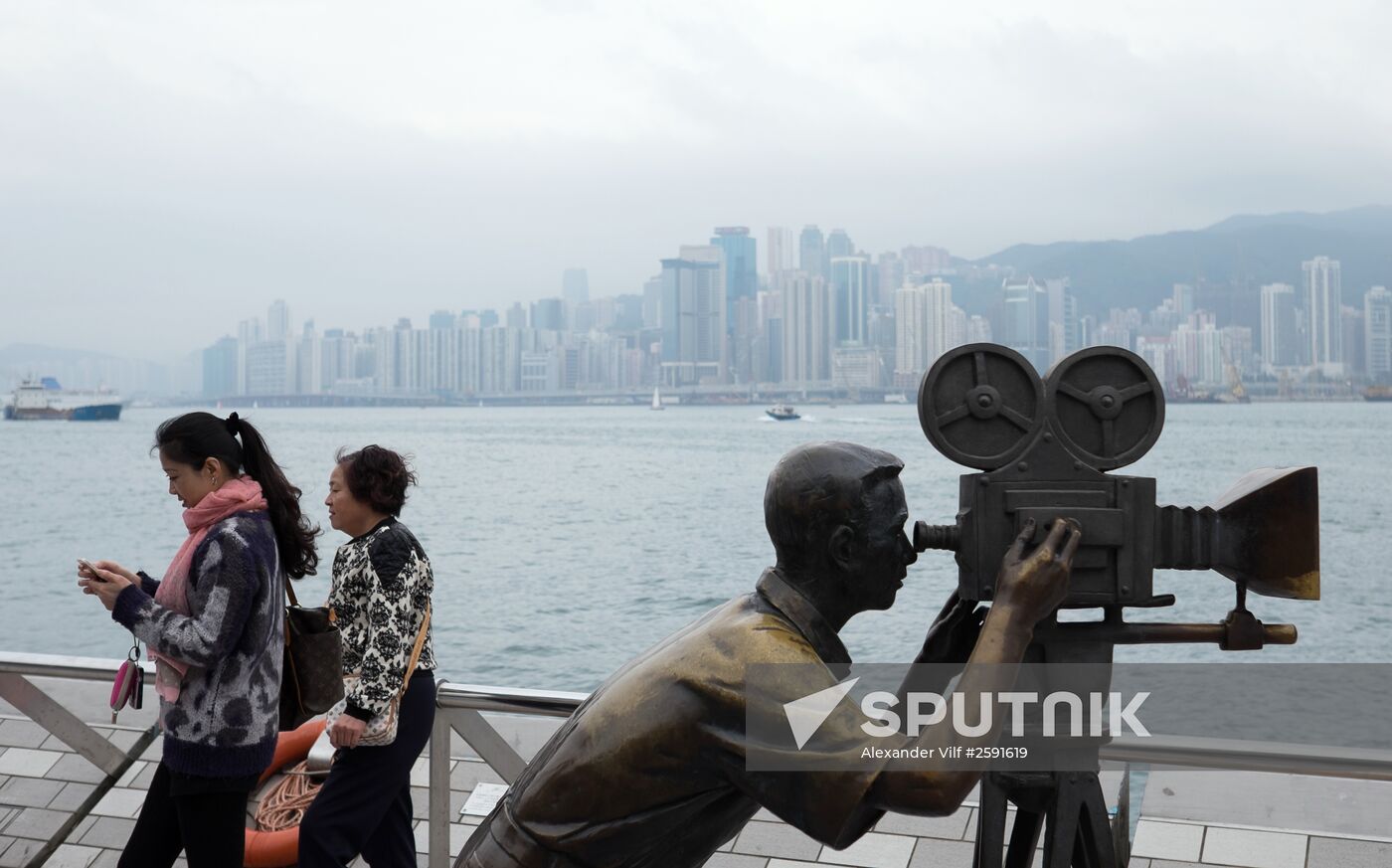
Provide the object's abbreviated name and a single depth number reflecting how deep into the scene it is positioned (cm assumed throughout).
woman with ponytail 302
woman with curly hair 326
